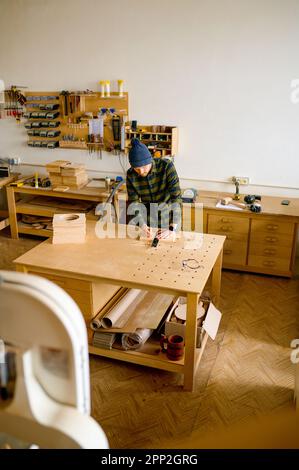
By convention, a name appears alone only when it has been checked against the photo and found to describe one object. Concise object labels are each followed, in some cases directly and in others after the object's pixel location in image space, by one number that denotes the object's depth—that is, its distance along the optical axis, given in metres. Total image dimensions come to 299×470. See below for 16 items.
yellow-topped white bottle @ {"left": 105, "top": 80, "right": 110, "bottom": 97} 4.78
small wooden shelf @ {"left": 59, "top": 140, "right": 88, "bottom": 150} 5.10
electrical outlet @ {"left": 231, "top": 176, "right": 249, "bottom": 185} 4.52
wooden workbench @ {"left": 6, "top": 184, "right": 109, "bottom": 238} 4.73
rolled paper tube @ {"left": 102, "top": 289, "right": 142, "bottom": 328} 2.89
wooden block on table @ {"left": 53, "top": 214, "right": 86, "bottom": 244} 3.08
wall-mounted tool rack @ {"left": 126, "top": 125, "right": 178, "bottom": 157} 4.54
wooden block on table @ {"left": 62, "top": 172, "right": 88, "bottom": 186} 4.79
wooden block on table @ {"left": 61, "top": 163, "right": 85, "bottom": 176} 4.77
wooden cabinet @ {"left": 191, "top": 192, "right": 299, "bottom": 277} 4.03
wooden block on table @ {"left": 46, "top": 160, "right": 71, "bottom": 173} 4.81
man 3.30
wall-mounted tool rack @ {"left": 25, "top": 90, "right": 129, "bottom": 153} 4.85
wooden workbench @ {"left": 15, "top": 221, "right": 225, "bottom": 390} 2.57
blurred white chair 0.86
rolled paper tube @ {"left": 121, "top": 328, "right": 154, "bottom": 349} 2.85
